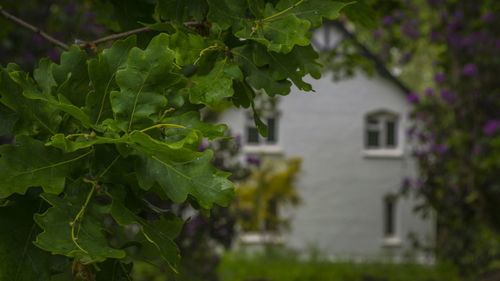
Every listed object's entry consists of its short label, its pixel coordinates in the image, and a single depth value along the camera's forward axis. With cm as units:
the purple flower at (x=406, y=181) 829
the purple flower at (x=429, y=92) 782
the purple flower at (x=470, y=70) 752
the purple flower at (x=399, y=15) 717
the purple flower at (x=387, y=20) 666
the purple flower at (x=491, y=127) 703
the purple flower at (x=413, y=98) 787
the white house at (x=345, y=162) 1493
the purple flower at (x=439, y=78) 795
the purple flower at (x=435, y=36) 795
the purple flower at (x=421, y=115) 811
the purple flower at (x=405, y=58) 866
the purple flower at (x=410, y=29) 813
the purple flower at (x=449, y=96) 778
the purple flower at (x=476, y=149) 728
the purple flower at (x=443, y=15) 780
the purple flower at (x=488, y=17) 721
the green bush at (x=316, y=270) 932
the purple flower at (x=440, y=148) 782
